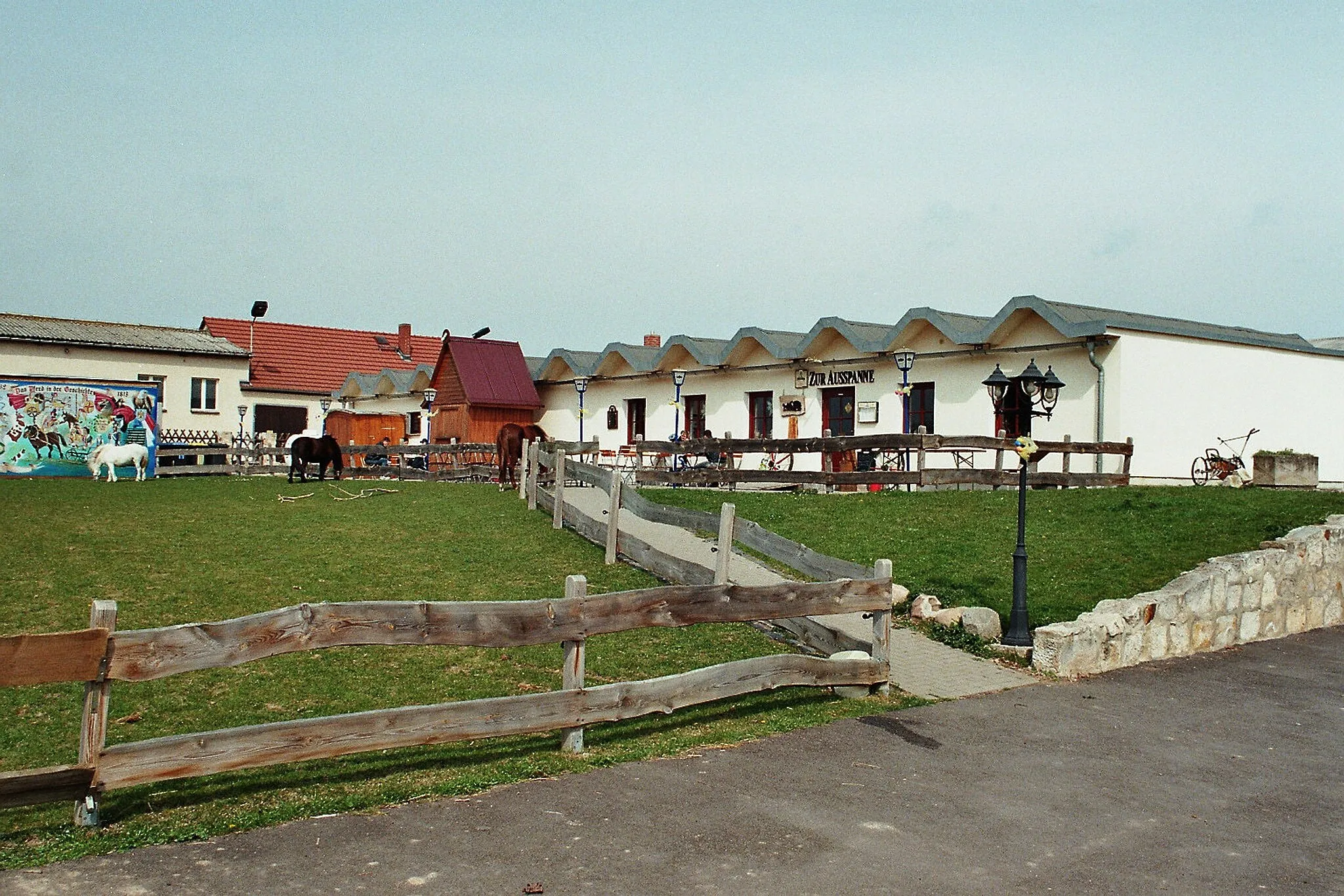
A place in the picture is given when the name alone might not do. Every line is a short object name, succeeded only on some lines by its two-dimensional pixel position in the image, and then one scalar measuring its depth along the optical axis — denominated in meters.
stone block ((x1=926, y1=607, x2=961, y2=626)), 10.95
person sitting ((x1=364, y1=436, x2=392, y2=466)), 37.79
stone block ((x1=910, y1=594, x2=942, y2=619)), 11.34
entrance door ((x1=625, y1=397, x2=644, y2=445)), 34.91
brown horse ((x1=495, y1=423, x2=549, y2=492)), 26.59
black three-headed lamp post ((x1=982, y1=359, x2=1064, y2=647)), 10.06
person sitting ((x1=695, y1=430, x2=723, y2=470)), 28.07
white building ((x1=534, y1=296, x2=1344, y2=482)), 22.72
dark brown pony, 27.69
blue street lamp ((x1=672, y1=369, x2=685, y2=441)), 32.81
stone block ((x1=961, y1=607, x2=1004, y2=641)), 10.62
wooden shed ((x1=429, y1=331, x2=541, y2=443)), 36.66
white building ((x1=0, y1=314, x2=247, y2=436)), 41.22
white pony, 28.08
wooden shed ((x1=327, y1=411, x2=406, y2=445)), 42.84
